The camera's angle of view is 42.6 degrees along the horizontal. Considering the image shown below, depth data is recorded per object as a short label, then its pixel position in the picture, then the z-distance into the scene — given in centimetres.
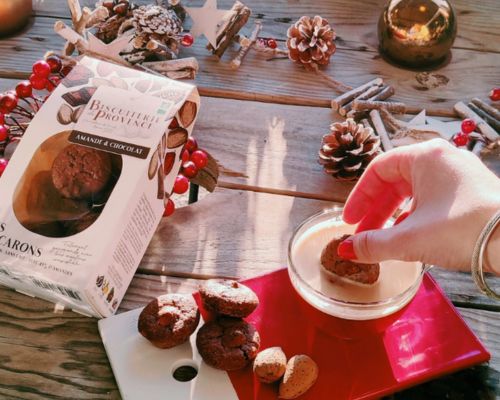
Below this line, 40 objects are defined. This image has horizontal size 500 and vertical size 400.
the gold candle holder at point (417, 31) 120
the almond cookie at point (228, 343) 77
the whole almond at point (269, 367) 76
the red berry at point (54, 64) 110
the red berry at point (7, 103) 102
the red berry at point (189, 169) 100
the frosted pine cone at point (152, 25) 120
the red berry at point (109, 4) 127
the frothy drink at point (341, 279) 80
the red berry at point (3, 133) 98
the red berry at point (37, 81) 106
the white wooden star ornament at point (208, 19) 123
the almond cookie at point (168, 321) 78
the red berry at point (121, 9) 125
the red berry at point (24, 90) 105
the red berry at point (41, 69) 106
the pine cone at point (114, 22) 124
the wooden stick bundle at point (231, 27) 127
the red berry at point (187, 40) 126
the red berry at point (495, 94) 119
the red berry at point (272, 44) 128
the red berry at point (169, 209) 96
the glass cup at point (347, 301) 75
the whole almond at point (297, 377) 75
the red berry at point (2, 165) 92
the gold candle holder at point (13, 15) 126
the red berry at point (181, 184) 98
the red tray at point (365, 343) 78
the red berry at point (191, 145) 102
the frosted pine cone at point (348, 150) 102
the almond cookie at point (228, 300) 79
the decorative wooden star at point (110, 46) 117
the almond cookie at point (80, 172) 82
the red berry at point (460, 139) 107
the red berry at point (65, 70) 112
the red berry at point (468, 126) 109
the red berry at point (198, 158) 101
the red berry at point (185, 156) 99
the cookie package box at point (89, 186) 78
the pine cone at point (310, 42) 124
